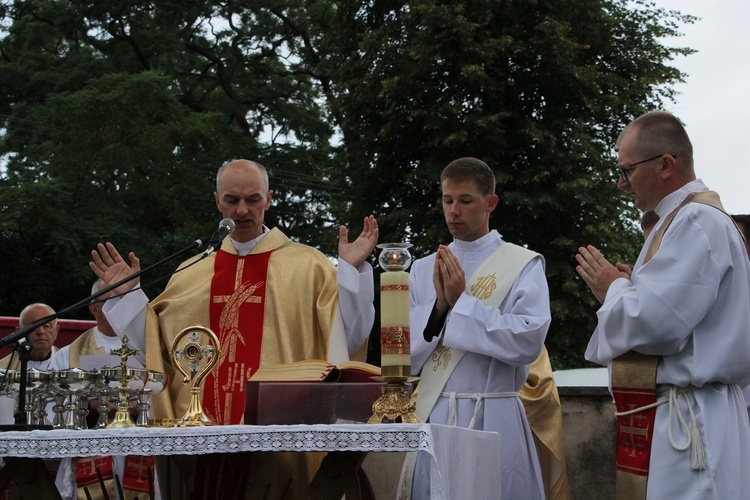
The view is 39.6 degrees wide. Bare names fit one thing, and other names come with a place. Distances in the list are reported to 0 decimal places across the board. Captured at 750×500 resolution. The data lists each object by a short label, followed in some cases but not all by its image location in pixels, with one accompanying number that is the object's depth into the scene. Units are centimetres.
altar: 325
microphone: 406
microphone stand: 373
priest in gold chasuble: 496
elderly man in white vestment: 769
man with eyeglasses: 368
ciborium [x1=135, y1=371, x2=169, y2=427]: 388
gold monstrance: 374
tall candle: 359
